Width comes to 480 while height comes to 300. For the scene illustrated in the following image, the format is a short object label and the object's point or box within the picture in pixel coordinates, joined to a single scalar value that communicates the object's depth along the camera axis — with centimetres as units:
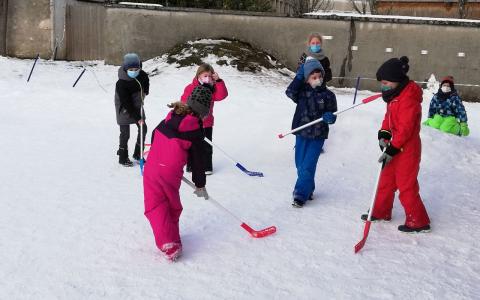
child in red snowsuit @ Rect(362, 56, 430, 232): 400
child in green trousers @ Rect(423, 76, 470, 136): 831
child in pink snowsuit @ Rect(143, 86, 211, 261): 353
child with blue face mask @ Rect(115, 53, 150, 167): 595
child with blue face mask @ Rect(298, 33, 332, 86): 637
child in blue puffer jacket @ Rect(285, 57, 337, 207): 472
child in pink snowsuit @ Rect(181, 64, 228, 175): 540
